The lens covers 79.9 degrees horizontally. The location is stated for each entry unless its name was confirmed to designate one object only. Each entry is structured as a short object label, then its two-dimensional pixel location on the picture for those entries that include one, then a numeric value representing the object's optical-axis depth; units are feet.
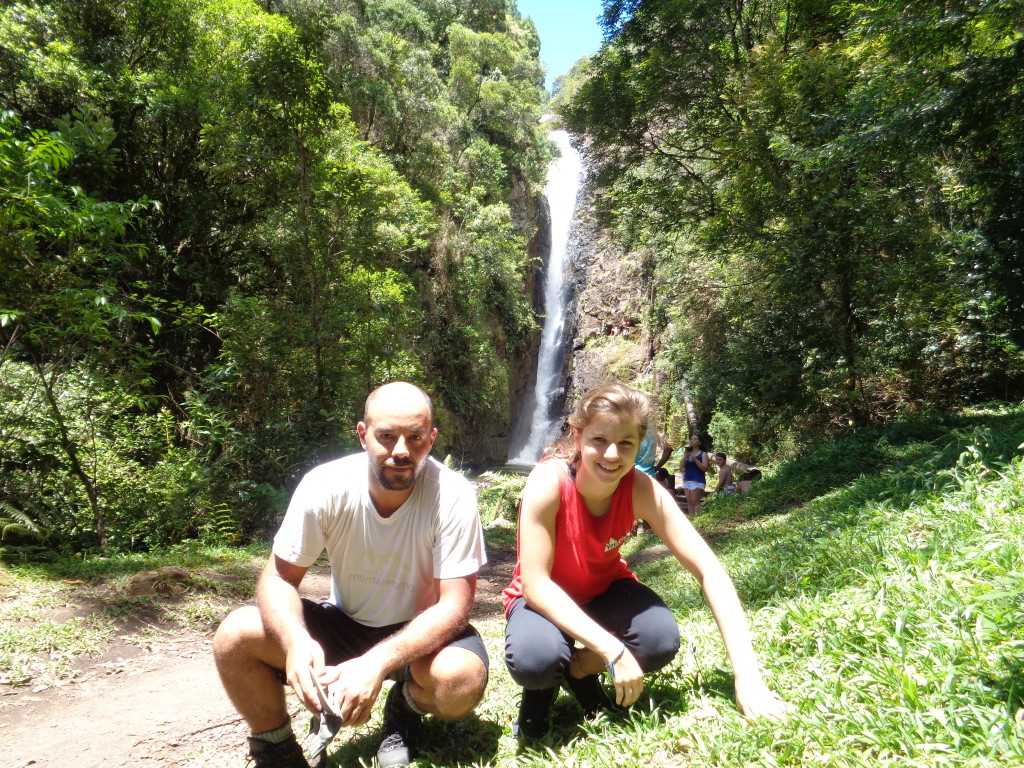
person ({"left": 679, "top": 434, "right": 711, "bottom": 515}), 30.04
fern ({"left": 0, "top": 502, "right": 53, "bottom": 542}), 18.08
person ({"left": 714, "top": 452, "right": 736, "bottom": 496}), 34.17
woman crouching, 6.23
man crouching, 6.48
